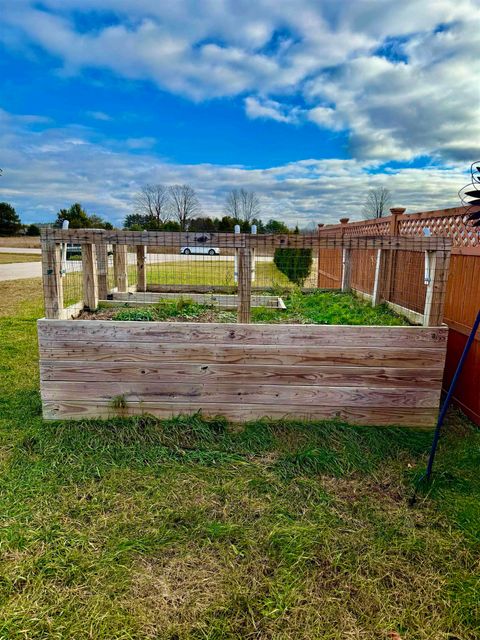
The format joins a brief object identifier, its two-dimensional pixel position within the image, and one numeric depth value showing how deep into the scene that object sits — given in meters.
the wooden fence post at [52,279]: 2.91
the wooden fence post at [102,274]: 4.46
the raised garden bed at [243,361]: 2.88
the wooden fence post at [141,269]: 4.84
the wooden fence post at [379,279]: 4.39
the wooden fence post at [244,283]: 2.86
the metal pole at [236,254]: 3.00
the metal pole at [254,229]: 3.22
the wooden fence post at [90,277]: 3.75
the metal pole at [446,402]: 1.96
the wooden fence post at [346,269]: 5.48
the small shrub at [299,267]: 6.26
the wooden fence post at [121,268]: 4.66
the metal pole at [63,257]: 3.03
